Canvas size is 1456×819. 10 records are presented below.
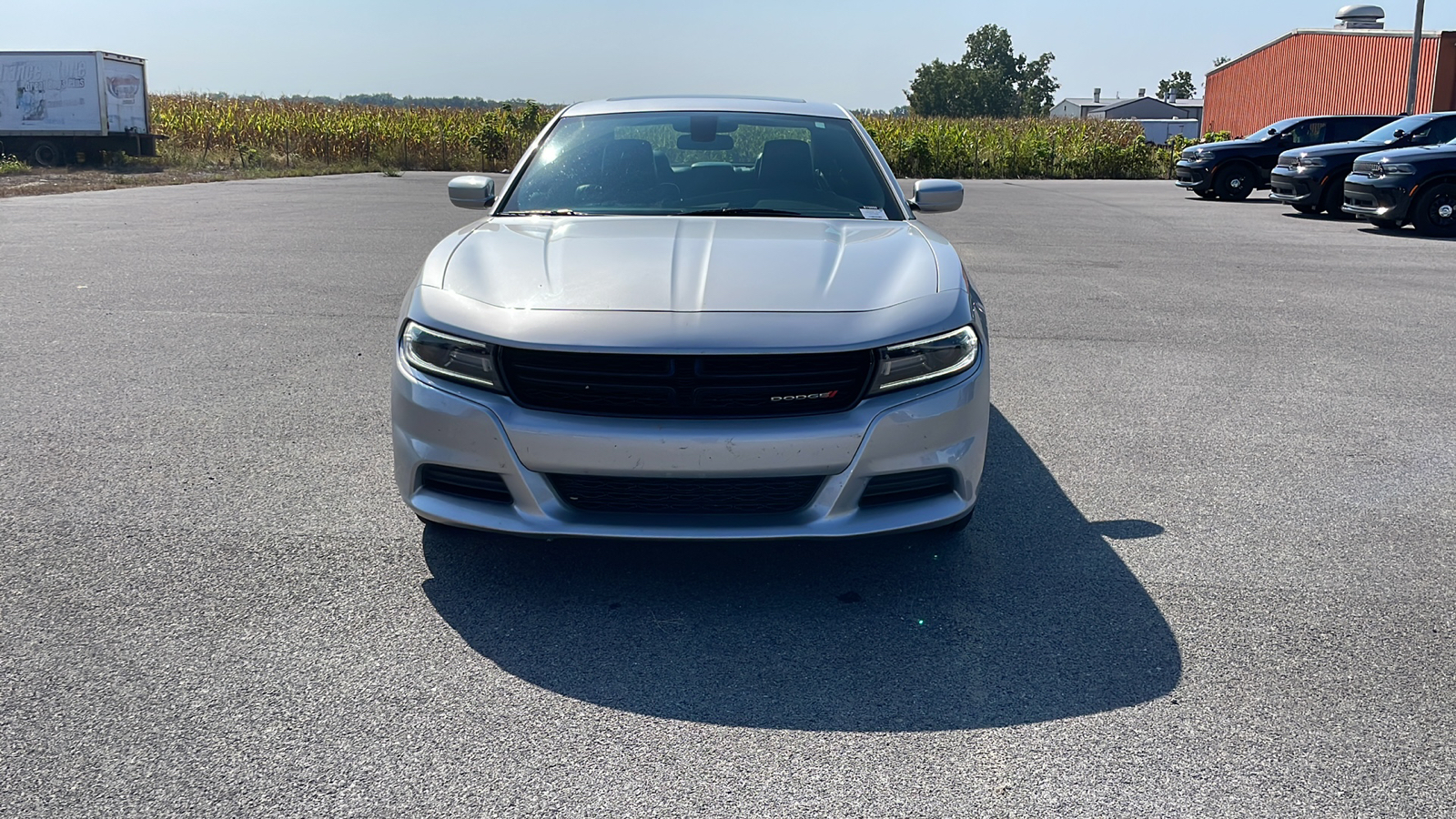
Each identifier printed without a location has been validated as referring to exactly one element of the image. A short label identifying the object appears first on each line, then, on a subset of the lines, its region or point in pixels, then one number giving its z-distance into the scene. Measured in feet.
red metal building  116.57
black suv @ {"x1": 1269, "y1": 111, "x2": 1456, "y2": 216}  57.26
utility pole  103.96
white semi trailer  94.84
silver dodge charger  10.62
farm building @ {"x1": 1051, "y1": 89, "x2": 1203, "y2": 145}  367.45
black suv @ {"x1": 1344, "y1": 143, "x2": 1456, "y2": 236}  50.72
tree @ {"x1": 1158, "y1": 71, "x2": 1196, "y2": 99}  490.08
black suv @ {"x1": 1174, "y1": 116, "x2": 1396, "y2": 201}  71.31
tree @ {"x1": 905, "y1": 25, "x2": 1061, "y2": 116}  387.96
